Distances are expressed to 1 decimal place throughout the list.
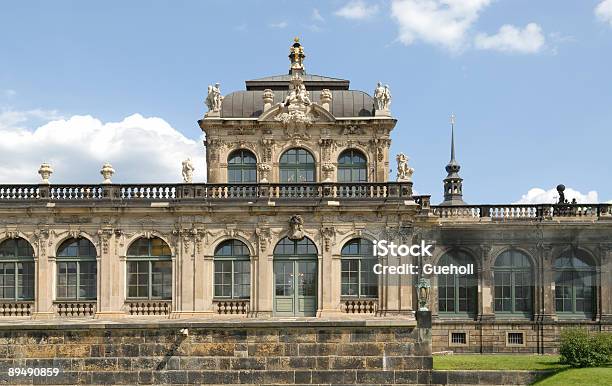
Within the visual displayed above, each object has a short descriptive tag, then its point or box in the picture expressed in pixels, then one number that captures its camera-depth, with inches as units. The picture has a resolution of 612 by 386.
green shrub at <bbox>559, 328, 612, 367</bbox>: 1273.4
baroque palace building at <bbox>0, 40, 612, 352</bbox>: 1492.4
